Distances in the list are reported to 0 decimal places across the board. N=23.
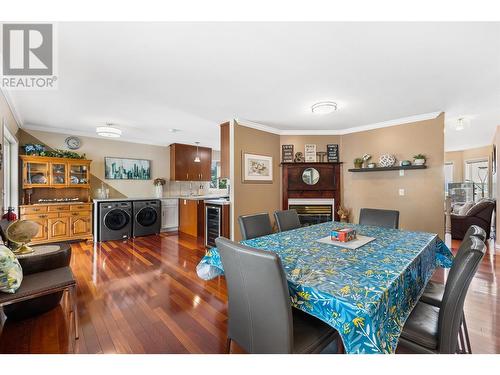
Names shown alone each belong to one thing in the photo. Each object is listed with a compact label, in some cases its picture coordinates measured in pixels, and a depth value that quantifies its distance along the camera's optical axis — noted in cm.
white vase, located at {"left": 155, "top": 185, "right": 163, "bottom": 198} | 561
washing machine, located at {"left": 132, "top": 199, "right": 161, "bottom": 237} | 486
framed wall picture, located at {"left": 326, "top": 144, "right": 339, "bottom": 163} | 445
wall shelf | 346
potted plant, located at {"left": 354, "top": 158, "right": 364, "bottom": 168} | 408
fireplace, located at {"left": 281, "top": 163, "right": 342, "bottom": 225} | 438
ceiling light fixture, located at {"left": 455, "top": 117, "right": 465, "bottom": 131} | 364
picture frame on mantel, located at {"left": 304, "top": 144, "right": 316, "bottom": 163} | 446
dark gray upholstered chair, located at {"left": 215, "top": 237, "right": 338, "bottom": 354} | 106
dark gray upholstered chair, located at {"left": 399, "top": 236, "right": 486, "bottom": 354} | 108
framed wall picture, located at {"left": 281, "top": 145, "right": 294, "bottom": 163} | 446
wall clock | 460
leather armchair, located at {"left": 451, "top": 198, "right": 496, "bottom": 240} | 441
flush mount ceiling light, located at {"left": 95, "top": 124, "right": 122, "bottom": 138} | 386
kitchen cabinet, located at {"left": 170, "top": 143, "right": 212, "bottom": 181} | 573
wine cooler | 393
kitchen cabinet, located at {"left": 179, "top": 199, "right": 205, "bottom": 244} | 493
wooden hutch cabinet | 395
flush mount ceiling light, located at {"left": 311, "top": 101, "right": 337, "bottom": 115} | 284
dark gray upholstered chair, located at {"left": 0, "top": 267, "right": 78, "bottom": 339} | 153
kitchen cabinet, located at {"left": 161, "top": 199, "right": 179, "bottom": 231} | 537
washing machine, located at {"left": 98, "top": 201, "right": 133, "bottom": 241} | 446
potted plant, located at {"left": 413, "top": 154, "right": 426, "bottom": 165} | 346
